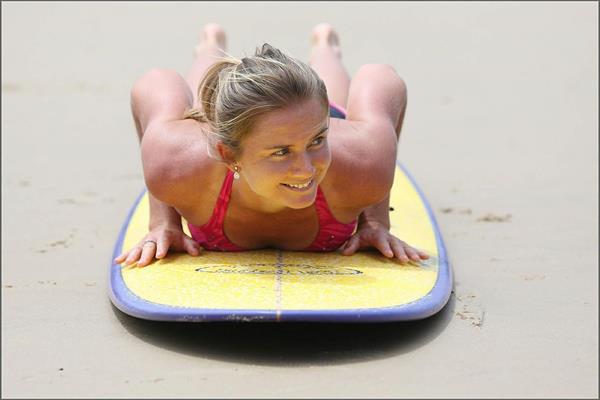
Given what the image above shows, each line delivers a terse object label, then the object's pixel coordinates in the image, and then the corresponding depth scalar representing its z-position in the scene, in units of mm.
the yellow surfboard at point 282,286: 5496
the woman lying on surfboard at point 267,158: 5488
